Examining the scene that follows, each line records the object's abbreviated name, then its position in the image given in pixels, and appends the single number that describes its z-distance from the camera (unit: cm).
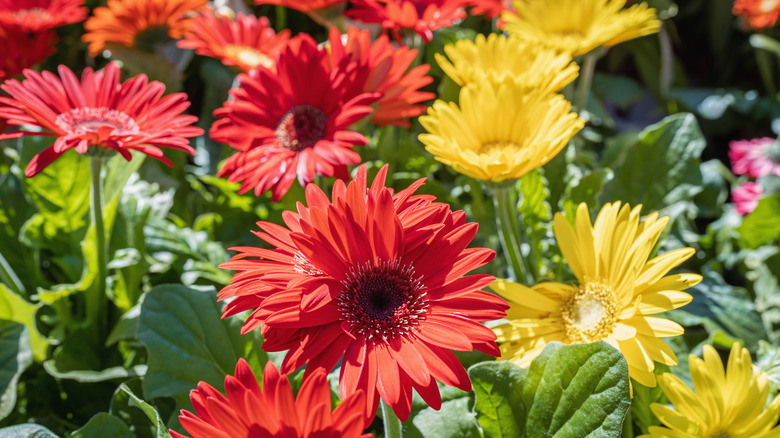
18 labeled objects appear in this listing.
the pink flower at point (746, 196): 145
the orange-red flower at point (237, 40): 130
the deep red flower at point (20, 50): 125
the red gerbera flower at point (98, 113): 85
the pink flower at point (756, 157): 158
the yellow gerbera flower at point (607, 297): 73
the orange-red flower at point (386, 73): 102
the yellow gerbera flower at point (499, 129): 84
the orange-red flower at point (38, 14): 135
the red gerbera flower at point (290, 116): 93
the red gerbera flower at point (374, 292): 60
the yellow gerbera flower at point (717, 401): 72
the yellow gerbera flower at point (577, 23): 115
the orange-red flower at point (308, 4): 129
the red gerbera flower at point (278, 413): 52
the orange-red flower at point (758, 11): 176
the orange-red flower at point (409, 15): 117
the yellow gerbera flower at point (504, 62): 102
